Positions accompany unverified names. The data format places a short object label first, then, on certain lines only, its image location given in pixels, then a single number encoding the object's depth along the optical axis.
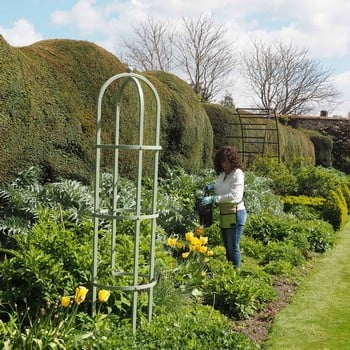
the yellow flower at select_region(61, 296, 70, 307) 3.57
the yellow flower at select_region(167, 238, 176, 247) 5.42
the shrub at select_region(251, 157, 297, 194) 15.24
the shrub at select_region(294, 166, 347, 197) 16.92
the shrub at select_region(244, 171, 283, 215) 10.41
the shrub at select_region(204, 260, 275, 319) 5.62
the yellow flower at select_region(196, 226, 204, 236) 5.87
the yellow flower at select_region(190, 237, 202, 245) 5.50
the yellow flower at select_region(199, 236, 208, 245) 5.57
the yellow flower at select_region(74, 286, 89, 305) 3.62
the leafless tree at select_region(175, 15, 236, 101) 41.72
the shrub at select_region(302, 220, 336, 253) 9.95
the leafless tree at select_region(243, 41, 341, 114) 46.94
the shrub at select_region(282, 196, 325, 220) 12.71
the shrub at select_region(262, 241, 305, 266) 8.03
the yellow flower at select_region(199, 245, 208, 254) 5.54
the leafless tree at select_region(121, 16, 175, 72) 42.59
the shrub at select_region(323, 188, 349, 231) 12.66
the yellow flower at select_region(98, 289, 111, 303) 3.85
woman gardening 6.39
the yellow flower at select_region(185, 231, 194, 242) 5.49
